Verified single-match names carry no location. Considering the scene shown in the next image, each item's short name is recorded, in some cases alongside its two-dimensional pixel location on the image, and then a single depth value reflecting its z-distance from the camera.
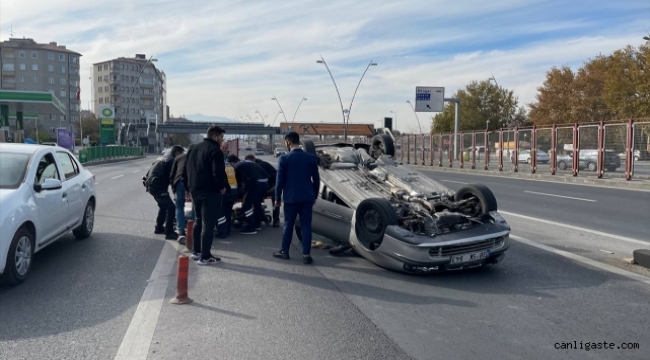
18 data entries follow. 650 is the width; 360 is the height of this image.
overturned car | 6.71
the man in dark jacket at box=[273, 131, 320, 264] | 7.56
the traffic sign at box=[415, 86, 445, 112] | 44.16
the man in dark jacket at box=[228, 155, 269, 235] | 10.05
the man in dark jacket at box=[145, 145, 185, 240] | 9.30
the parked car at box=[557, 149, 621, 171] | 22.64
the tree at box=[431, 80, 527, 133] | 60.16
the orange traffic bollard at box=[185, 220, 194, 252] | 8.20
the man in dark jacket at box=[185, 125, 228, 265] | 7.34
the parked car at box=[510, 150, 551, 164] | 27.05
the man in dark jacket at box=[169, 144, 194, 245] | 8.75
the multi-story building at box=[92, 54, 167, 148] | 117.00
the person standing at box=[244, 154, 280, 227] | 10.71
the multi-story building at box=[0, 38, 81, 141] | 90.50
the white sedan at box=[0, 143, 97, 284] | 6.16
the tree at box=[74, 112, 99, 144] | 93.25
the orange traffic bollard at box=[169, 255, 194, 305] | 5.73
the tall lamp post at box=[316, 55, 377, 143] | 51.25
